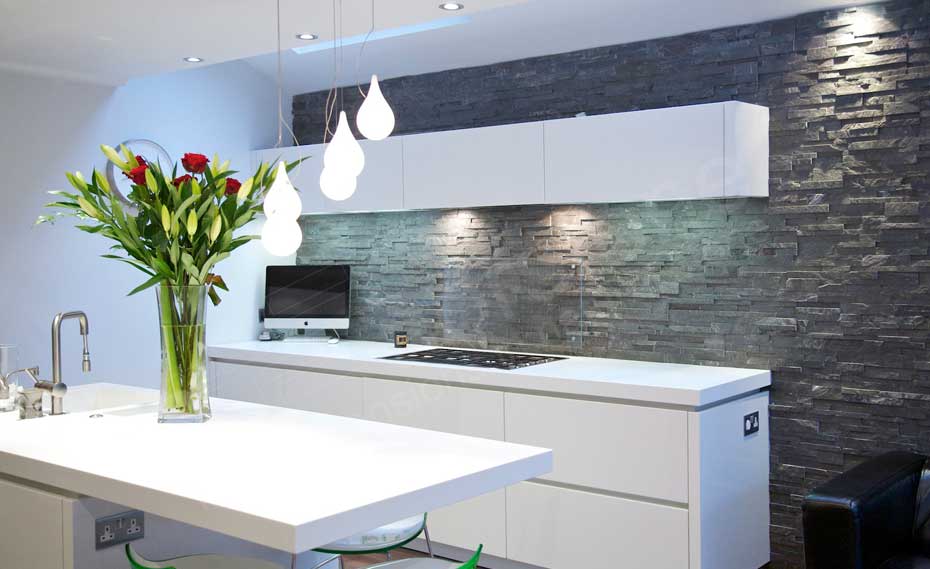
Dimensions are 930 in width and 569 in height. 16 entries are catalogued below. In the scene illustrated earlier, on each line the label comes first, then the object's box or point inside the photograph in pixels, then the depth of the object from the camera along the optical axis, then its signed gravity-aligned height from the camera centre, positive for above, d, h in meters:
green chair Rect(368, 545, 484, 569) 2.39 -0.74
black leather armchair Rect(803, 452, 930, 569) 2.99 -0.82
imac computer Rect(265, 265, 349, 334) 5.64 -0.11
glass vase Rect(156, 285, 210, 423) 2.71 -0.21
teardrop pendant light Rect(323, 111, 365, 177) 2.56 +0.34
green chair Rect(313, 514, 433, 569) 2.63 -0.75
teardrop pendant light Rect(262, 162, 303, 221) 2.36 +0.20
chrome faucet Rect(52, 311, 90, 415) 3.03 -0.20
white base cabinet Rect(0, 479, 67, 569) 2.43 -0.66
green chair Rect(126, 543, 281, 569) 2.35 -0.71
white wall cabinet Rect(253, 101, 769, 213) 4.01 +0.55
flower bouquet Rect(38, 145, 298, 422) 2.68 +0.13
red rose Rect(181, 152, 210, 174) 2.61 +0.33
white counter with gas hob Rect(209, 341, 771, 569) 3.75 -0.74
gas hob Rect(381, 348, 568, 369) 4.50 -0.40
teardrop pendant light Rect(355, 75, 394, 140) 2.62 +0.46
